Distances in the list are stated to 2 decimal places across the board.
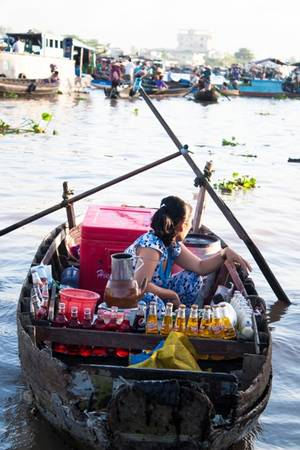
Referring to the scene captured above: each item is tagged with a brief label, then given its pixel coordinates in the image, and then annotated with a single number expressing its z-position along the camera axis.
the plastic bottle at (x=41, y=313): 4.25
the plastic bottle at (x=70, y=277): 5.51
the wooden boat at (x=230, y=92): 40.75
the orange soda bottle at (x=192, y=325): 4.10
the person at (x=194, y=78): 40.22
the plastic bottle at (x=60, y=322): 4.21
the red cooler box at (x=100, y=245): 5.40
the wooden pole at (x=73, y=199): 6.72
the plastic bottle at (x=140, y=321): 4.19
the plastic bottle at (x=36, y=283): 4.44
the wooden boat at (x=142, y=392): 3.32
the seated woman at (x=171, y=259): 4.48
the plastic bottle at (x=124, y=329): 4.18
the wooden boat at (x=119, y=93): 33.00
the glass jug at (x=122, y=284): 4.24
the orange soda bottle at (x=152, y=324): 4.09
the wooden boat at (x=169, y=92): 34.84
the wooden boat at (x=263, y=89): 42.58
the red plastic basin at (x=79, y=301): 4.29
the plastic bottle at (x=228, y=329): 4.12
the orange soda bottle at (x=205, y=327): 4.11
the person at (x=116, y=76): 31.95
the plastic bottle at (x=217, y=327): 4.11
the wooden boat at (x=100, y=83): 40.05
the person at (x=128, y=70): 40.37
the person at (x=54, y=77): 30.89
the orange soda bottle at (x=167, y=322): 4.06
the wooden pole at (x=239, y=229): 6.46
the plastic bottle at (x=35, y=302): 4.29
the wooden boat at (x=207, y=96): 34.22
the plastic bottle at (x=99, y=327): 4.20
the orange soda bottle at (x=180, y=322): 4.07
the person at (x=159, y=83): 35.44
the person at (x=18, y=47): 32.50
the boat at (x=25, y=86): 27.59
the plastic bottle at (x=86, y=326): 4.21
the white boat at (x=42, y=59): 30.98
